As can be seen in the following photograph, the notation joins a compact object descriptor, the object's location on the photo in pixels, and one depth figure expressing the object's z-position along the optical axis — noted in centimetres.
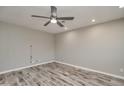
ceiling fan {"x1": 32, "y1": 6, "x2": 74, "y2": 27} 237
